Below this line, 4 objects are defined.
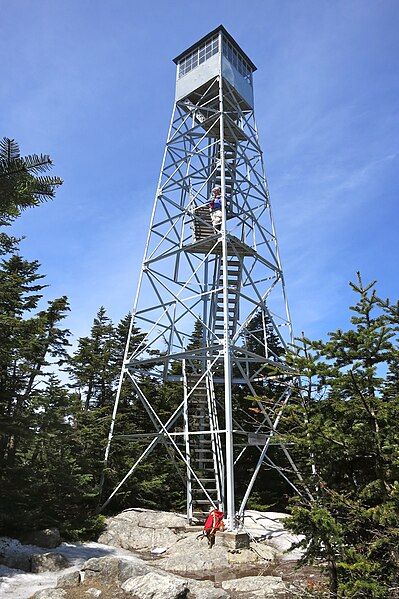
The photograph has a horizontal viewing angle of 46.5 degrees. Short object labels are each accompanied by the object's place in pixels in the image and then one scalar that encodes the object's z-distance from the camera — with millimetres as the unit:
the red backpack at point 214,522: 10781
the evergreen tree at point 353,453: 4234
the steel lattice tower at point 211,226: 14414
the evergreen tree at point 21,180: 4512
